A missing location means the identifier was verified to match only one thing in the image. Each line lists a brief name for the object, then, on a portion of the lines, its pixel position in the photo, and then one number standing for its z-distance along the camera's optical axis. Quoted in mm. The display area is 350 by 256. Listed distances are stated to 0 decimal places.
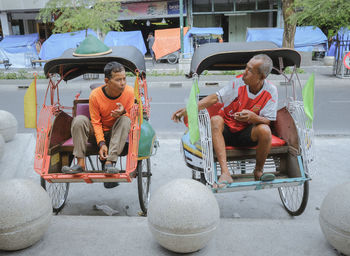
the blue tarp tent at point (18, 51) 19922
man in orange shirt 3656
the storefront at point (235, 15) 21031
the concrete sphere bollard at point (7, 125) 5488
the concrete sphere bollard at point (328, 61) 17656
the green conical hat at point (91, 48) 3951
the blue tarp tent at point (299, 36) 18594
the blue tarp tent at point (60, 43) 18781
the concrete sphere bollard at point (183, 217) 2619
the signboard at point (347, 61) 12922
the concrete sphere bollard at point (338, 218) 2594
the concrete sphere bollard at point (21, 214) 2715
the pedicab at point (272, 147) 3426
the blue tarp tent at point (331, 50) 19430
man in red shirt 3480
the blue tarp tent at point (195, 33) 19266
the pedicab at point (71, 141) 3559
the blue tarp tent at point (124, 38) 19797
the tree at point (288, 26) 14359
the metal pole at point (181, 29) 15955
